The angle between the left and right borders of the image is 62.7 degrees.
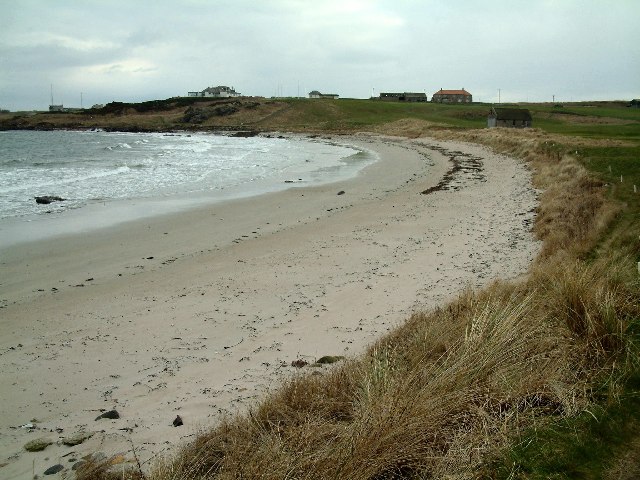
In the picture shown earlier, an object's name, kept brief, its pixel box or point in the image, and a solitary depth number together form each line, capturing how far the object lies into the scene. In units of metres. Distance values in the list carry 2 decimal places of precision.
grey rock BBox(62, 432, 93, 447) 5.02
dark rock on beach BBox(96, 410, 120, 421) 5.48
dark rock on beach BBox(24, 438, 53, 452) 4.96
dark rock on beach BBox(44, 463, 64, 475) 4.59
